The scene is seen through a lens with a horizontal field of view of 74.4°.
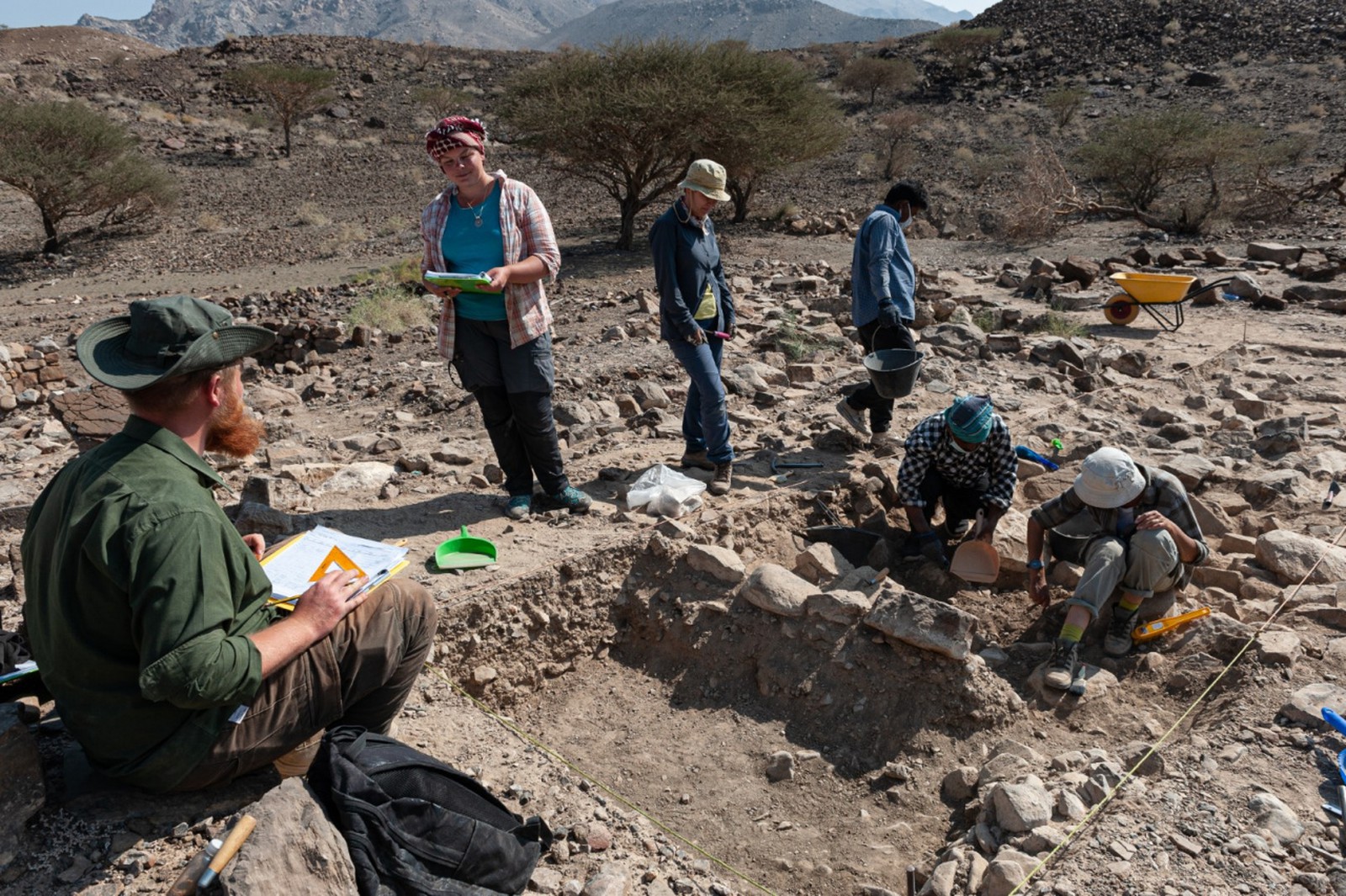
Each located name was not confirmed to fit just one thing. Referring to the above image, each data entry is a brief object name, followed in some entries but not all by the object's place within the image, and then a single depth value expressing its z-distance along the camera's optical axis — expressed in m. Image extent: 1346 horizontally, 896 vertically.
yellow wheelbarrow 8.61
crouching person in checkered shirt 4.20
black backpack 2.10
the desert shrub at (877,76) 28.48
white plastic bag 4.47
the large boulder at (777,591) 3.89
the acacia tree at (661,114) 12.73
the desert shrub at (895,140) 20.41
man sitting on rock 1.87
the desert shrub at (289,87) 23.00
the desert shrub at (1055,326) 8.62
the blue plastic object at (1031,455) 5.23
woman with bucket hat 4.40
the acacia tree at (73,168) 13.39
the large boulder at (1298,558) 4.16
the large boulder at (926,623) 3.54
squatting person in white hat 3.75
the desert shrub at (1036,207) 14.65
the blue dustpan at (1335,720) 2.95
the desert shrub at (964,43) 30.47
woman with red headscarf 3.88
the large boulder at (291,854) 1.90
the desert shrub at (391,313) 9.34
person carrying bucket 5.17
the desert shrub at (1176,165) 15.20
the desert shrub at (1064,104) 23.80
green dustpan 3.91
